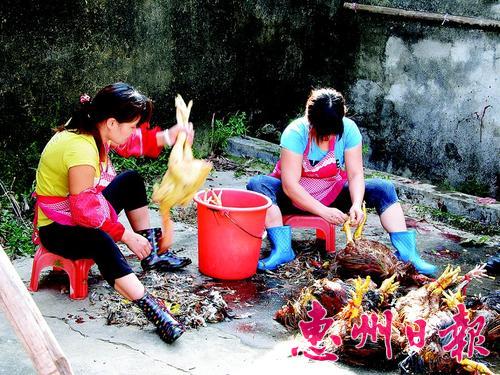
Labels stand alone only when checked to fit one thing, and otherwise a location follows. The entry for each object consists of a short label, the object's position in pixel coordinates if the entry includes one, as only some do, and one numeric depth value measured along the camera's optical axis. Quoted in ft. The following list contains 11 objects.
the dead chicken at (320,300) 12.50
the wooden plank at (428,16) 22.29
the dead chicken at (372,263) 13.96
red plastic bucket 13.99
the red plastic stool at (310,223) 15.99
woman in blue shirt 14.97
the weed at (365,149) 25.88
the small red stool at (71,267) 12.98
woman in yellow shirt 12.08
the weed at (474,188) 23.47
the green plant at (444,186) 21.69
